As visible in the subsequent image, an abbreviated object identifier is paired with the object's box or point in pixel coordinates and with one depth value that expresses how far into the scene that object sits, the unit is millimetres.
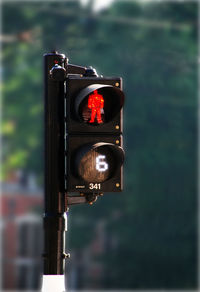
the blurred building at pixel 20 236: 65820
